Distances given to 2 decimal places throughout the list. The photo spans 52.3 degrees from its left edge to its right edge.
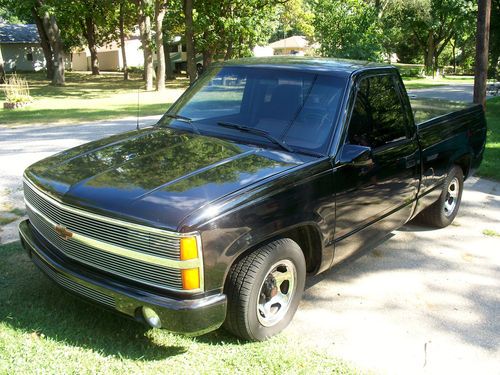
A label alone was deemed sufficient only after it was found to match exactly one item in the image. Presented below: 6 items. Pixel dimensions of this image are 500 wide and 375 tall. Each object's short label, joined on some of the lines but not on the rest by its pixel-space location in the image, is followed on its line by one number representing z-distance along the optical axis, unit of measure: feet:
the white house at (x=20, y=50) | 156.15
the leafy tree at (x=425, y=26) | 138.41
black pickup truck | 9.49
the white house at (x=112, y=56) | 176.55
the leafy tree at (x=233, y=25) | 83.92
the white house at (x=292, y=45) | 258.57
